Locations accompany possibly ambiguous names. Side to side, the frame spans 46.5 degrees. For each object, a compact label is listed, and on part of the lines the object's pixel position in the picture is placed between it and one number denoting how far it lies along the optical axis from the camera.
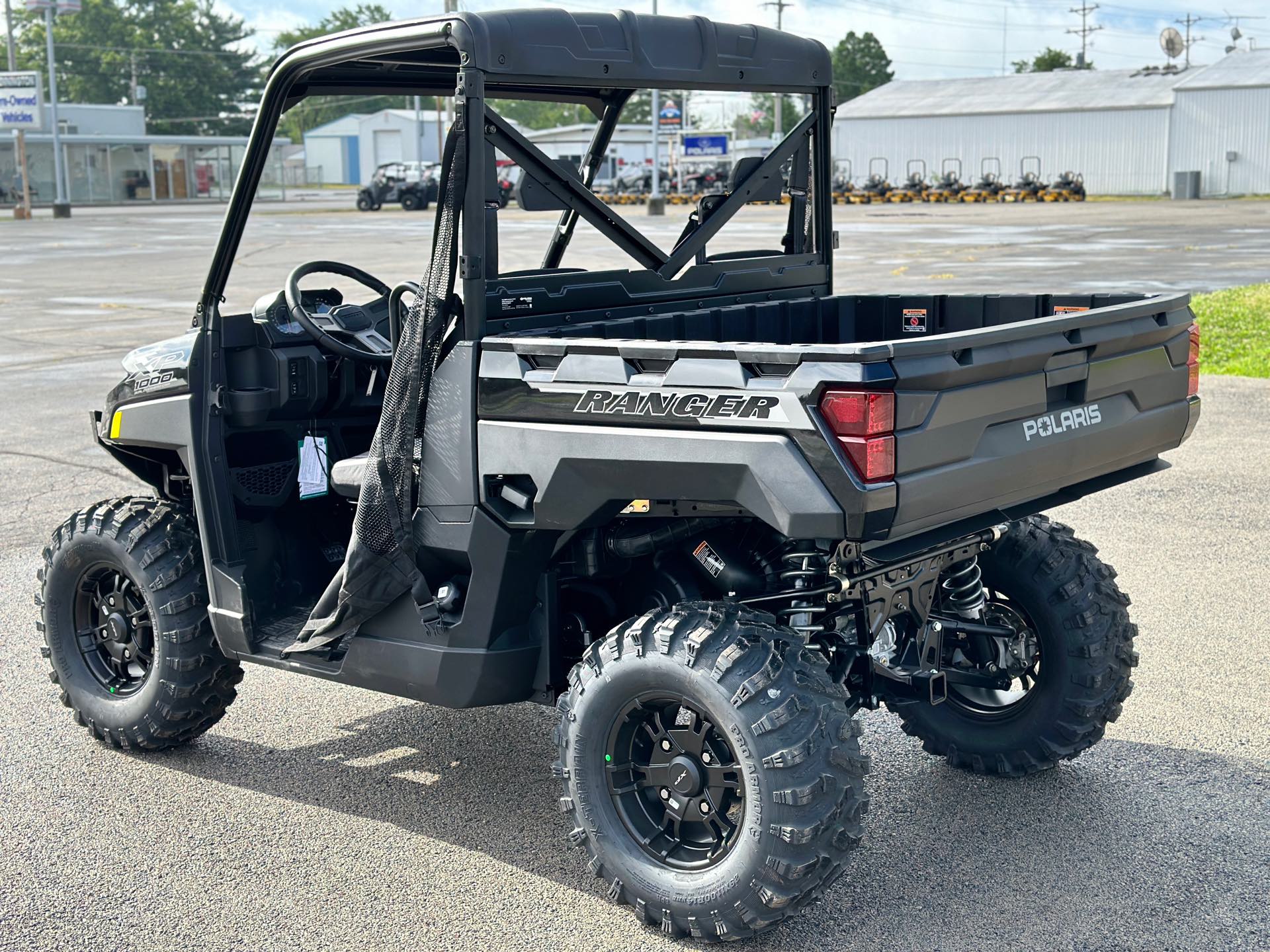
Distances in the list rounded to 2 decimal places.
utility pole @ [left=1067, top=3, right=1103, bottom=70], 115.00
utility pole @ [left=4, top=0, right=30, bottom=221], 48.34
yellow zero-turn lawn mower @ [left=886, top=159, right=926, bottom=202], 54.88
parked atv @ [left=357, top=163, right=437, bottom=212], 51.00
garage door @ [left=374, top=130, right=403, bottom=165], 90.25
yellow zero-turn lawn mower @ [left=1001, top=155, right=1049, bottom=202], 52.50
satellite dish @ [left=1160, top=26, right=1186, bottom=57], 70.81
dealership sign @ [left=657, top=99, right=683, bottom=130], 66.38
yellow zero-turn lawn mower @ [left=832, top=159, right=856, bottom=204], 55.97
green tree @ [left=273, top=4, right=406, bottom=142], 105.81
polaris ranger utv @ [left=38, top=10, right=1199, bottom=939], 3.34
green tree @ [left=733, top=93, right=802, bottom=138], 101.12
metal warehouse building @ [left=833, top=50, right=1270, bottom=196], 56.59
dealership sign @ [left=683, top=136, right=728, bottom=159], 57.50
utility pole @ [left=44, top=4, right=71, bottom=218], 48.62
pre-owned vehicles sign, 49.47
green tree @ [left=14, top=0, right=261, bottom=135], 93.44
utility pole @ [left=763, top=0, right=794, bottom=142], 83.38
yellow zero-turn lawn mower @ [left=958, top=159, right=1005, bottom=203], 53.22
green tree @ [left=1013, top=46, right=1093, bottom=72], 97.25
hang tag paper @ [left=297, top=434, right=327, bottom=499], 4.55
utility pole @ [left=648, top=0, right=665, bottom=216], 45.22
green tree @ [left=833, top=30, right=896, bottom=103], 105.94
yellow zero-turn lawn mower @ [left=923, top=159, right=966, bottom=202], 54.03
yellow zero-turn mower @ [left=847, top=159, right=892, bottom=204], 55.34
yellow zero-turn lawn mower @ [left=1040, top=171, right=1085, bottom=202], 51.88
